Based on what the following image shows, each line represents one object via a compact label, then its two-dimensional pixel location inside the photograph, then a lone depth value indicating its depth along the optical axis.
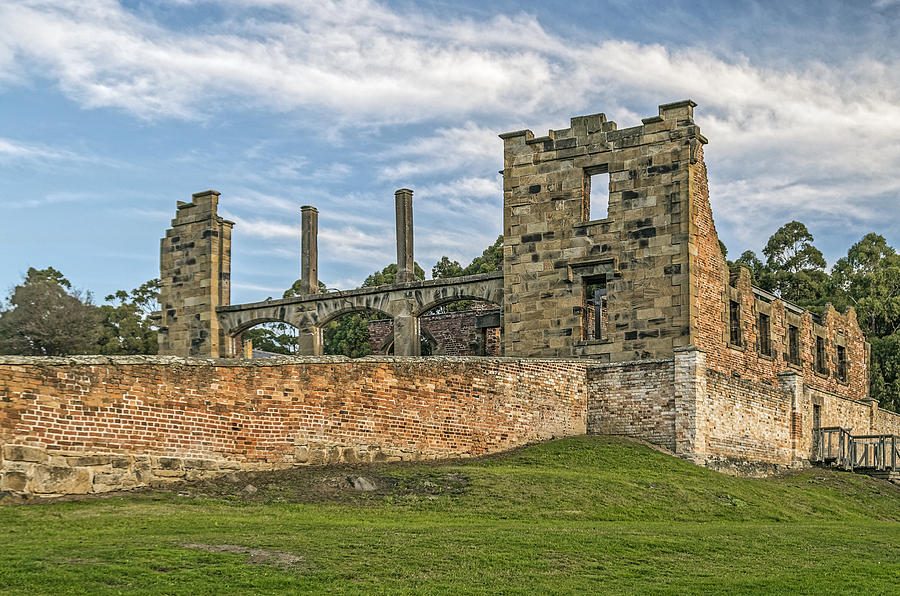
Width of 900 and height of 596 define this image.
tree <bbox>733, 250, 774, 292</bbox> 52.22
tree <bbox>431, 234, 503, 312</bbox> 50.44
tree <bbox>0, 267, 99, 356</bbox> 44.97
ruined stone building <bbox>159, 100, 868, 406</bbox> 28.98
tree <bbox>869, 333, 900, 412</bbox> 46.00
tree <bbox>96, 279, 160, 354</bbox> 48.84
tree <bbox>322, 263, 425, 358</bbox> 51.16
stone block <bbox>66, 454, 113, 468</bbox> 17.45
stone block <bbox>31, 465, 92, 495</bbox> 16.97
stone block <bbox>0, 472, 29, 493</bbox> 16.66
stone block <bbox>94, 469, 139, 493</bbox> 17.70
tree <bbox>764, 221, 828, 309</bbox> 51.50
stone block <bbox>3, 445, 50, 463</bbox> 16.77
